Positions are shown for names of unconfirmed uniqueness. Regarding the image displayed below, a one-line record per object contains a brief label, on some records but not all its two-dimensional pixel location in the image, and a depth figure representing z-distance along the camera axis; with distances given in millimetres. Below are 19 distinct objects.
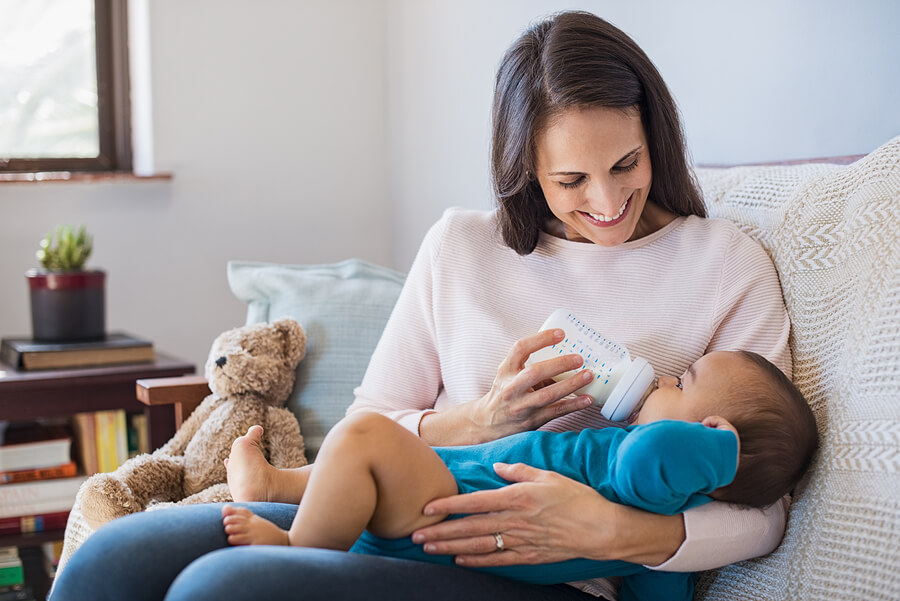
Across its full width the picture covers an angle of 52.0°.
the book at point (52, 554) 2186
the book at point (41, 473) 2113
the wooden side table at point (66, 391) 2080
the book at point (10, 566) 2131
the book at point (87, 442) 2197
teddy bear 1588
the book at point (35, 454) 2111
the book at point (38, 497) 2105
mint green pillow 1757
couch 983
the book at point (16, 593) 2148
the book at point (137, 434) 2256
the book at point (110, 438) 2207
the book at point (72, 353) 2162
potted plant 2250
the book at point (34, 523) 2109
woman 999
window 2590
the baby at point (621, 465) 992
